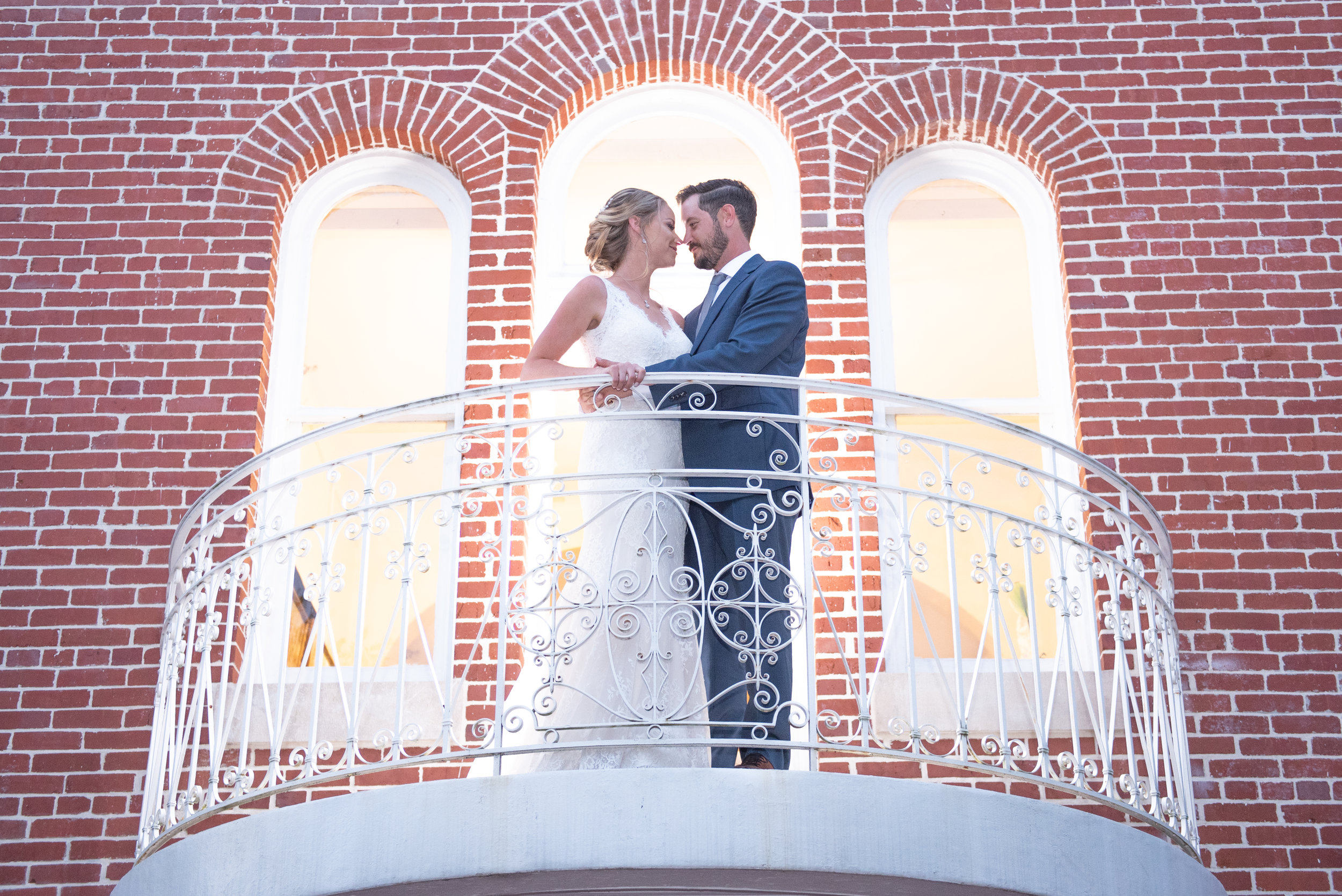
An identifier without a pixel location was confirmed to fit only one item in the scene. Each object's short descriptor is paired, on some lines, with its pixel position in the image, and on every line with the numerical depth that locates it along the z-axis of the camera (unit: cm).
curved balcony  472
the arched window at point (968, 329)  741
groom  504
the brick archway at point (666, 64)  771
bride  492
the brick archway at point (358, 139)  757
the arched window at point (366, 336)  734
